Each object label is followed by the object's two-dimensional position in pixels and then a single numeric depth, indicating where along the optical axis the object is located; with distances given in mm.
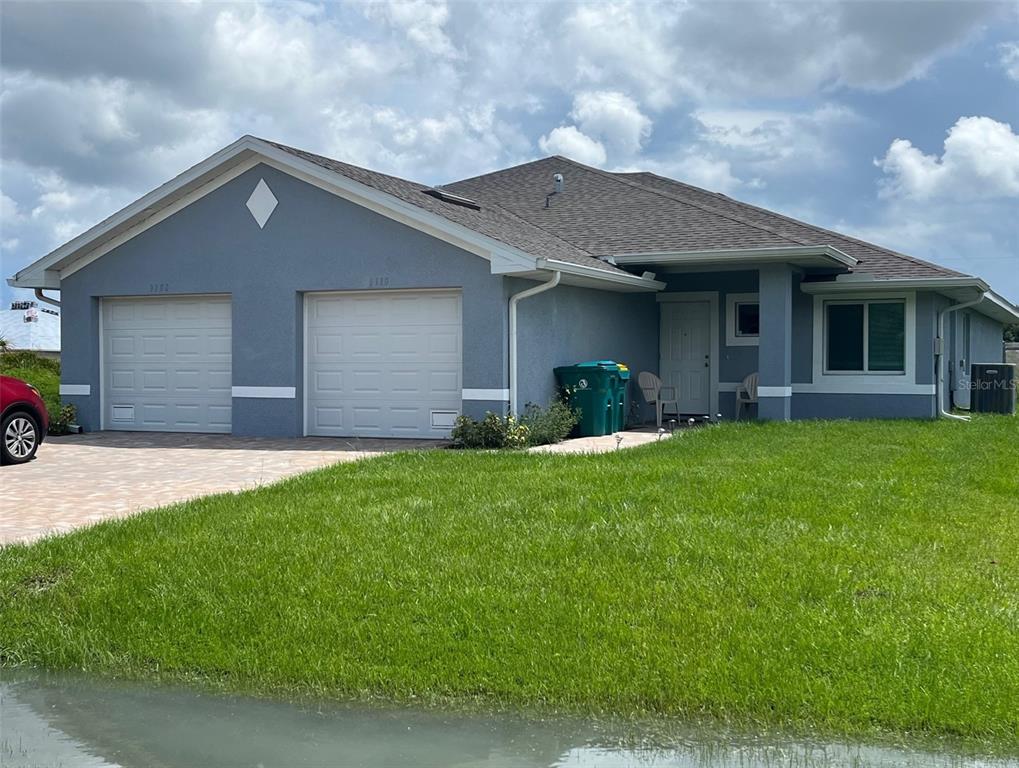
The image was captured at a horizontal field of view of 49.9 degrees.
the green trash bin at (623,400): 16812
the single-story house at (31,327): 40250
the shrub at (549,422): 15281
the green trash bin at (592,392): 16312
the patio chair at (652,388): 18844
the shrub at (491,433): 14773
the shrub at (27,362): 27562
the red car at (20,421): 13648
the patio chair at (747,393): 19281
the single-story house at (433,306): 15789
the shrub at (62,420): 18031
